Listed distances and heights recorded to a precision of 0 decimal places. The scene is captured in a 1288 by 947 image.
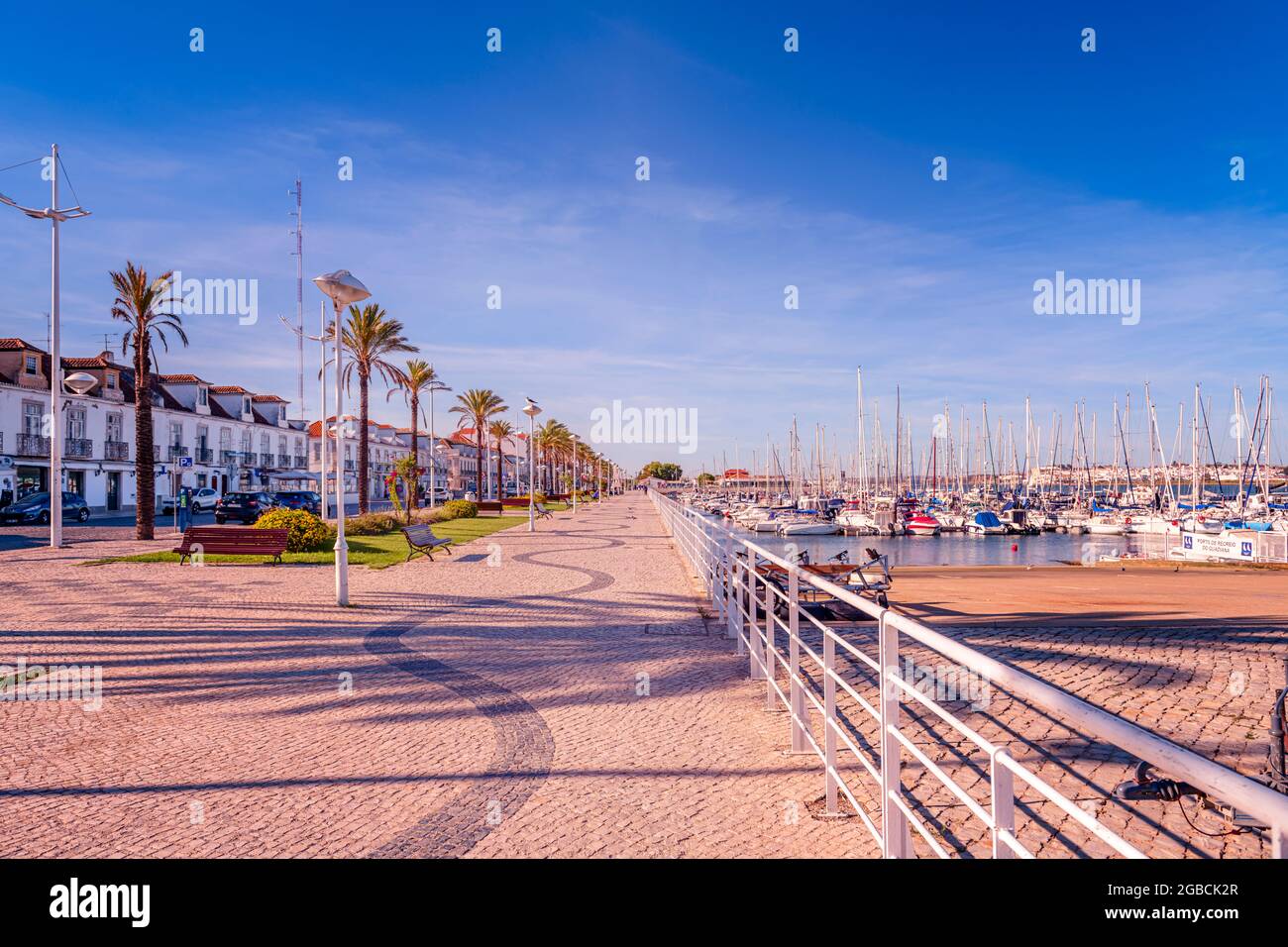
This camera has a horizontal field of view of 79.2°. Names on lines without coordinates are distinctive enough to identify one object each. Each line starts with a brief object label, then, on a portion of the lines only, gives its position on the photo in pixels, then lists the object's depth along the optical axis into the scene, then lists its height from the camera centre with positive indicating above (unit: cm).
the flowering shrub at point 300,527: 2006 -128
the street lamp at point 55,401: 2191 +230
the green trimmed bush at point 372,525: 2649 -168
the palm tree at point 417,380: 4241 +536
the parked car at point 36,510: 3381 -132
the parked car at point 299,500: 4156 -121
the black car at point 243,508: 3493 -133
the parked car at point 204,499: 4700 -124
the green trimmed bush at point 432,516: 3419 -181
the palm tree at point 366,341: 3341 +597
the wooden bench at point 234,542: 1777 -144
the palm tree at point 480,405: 5459 +506
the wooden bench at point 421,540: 1858 -151
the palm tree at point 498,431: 6419 +394
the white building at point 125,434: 4344 +314
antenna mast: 4698 +1421
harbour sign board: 2858 -296
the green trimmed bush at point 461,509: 3937 -168
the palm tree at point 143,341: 2369 +430
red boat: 5919 -404
